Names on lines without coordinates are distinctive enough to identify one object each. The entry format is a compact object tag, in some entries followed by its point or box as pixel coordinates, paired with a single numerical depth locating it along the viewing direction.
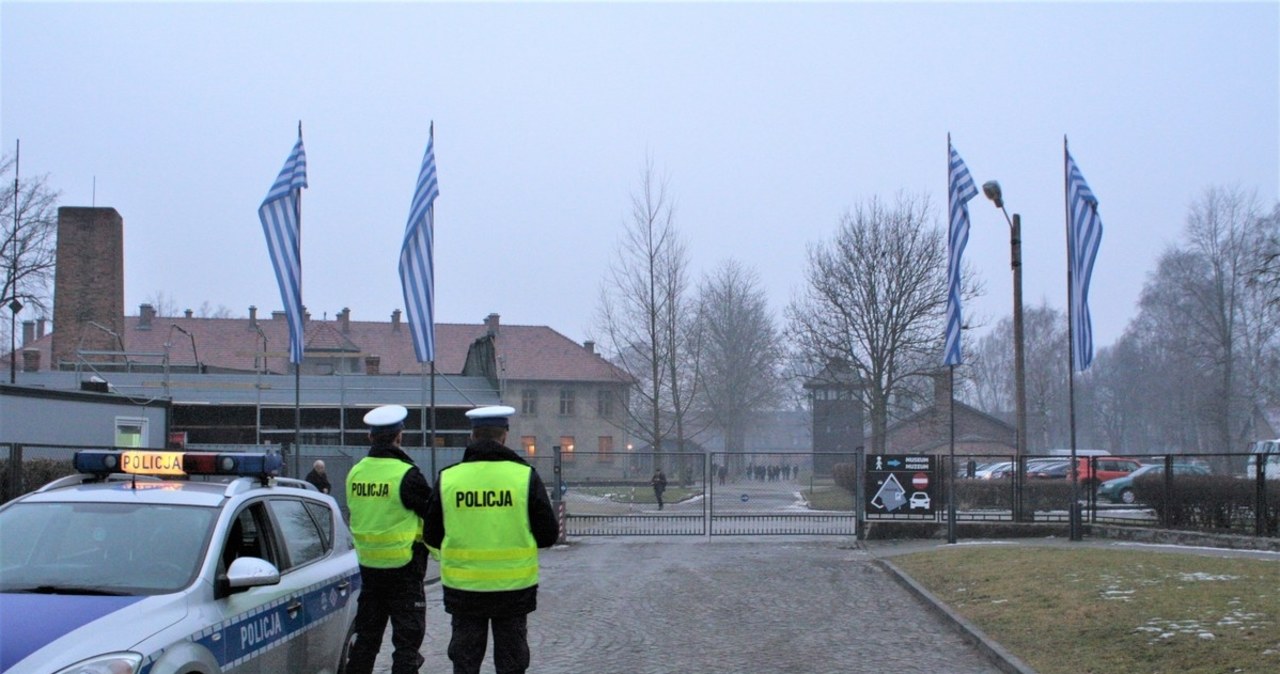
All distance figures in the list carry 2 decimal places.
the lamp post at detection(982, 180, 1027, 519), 23.23
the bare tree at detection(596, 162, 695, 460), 45.47
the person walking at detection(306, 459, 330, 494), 19.69
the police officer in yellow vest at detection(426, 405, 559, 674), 6.08
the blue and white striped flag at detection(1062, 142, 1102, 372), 19.91
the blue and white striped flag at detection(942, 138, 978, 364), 20.83
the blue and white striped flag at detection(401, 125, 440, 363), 18.42
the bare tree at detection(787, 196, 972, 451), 40.06
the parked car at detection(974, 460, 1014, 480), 35.42
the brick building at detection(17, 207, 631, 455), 36.41
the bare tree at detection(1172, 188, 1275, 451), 58.31
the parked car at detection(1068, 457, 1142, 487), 38.22
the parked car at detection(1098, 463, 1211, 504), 32.90
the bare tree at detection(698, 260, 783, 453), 63.50
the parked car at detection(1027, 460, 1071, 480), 37.60
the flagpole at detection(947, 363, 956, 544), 20.93
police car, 5.07
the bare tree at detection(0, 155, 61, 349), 44.19
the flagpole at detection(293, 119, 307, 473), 19.19
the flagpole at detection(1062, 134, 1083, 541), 20.45
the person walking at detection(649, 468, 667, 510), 30.73
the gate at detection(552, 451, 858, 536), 26.11
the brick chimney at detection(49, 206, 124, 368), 42.88
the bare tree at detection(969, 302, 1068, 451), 81.31
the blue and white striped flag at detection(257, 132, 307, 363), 18.50
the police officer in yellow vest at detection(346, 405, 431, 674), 7.33
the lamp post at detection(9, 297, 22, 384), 28.16
